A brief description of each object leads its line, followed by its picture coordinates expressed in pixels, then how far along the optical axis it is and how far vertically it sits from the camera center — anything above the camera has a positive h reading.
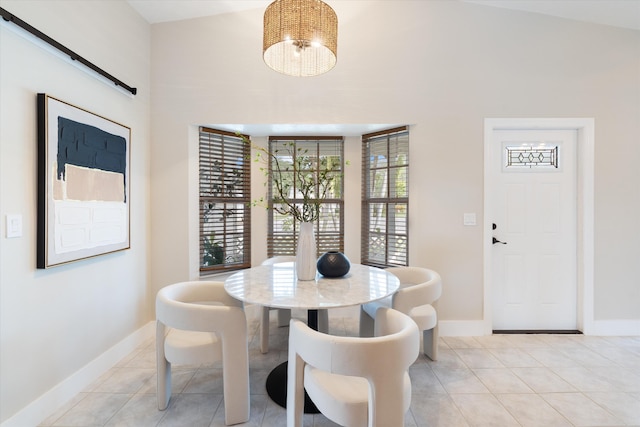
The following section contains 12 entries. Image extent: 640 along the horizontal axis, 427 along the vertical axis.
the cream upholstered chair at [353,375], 1.10 -0.69
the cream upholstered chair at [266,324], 2.37 -0.97
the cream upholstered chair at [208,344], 1.56 -0.79
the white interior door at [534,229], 2.88 -0.18
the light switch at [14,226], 1.53 -0.09
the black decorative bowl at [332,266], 2.02 -0.40
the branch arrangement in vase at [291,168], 3.22 +0.48
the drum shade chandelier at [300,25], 1.63 +1.08
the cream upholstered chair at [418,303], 1.90 -0.64
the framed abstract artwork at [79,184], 1.69 +0.18
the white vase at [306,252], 1.93 -0.29
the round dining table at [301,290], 1.56 -0.49
